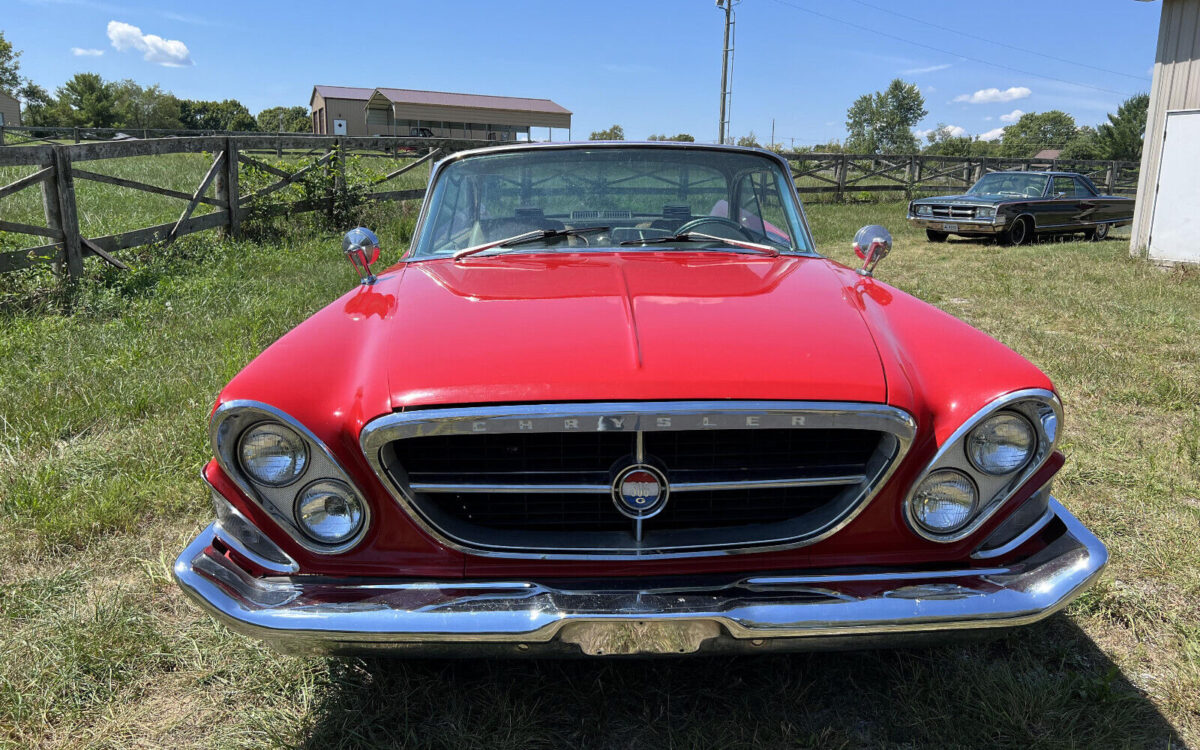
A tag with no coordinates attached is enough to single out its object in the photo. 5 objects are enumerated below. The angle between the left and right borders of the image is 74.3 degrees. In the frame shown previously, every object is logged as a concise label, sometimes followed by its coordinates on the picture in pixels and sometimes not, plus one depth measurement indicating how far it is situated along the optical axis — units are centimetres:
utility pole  2673
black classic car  1190
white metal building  902
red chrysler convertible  162
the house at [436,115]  5422
